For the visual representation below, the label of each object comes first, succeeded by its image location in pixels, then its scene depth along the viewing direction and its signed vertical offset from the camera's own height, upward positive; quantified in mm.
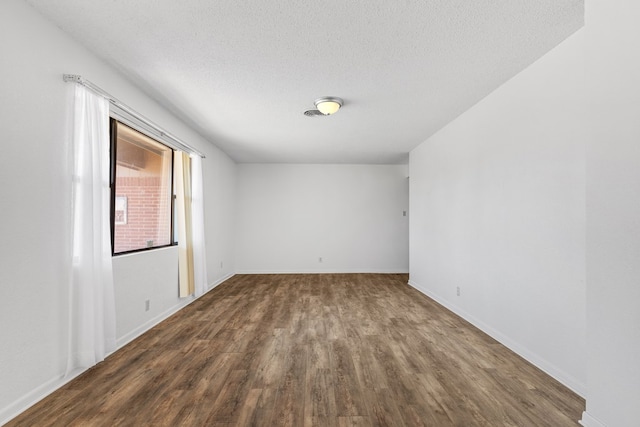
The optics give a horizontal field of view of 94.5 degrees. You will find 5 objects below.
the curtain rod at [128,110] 2215 +982
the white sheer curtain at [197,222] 4531 -158
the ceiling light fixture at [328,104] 3301 +1217
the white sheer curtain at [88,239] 2270 -215
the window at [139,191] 3039 +264
